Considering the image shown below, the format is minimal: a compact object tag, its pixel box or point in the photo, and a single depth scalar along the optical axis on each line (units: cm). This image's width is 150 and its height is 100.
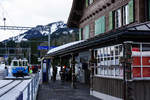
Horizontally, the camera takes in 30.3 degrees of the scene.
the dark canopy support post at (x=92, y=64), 1491
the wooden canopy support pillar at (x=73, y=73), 1943
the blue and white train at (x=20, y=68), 3782
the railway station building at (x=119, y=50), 1022
